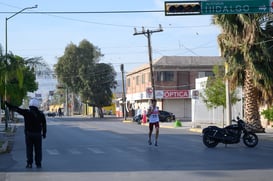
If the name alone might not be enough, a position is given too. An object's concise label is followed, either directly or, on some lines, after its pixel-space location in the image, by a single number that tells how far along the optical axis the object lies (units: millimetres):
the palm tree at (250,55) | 31781
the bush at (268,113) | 38500
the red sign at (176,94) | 77875
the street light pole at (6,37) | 25053
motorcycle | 22688
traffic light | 22734
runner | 23484
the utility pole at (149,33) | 60719
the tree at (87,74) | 95625
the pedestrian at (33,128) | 15336
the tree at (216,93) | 43031
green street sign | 23359
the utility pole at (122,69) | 78875
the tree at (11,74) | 24611
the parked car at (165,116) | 65750
